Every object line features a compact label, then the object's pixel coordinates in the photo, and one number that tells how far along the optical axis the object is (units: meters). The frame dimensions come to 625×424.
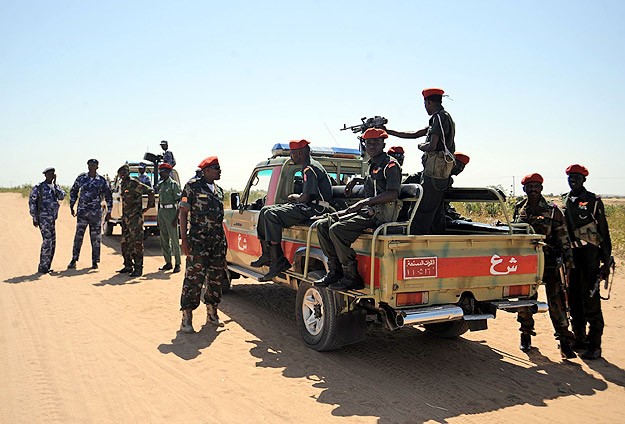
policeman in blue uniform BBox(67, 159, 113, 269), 10.83
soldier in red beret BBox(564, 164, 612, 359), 5.95
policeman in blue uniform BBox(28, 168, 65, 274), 10.32
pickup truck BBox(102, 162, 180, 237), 13.60
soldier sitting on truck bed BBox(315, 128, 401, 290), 5.14
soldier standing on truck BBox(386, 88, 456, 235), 5.33
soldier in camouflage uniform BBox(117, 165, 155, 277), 10.52
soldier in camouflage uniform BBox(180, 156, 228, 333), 6.68
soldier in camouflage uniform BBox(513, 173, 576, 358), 5.96
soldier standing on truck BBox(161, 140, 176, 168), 15.18
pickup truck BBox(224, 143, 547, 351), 4.83
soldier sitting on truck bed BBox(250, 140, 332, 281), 6.39
